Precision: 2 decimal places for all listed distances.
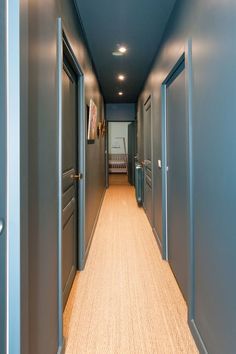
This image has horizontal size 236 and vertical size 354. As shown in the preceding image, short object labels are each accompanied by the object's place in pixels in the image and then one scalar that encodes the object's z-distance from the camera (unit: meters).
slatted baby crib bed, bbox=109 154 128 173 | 12.26
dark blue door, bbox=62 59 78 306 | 2.15
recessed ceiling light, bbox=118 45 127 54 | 3.58
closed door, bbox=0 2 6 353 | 0.90
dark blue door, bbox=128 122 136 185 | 8.70
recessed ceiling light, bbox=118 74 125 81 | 4.95
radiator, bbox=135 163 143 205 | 5.70
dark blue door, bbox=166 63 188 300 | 2.20
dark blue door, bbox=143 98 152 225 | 4.44
